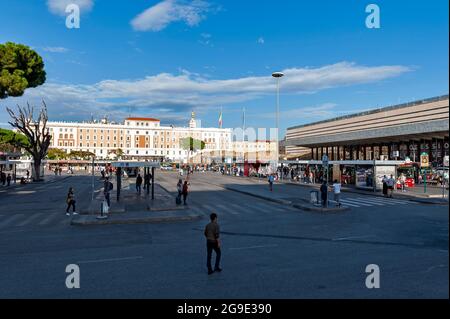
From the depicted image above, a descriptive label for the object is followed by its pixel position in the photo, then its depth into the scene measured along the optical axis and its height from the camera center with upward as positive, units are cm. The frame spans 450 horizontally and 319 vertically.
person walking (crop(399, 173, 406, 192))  3386 -172
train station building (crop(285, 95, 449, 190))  4253 +343
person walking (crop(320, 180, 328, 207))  2155 -182
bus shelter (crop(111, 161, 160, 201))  2435 -17
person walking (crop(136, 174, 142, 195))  3180 -173
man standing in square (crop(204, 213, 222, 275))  944 -201
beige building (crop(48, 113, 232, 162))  14725 +1029
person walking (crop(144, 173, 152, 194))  3007 -144
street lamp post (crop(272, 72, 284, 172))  4684 +1105
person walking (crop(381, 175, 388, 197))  2917 -188
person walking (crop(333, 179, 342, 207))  2229 -171
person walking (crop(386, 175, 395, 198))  2892 -182
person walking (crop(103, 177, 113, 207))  2050 -159
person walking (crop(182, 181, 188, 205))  2308 -171
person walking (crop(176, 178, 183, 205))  2269 -181
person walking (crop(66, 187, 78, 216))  2017 -204
